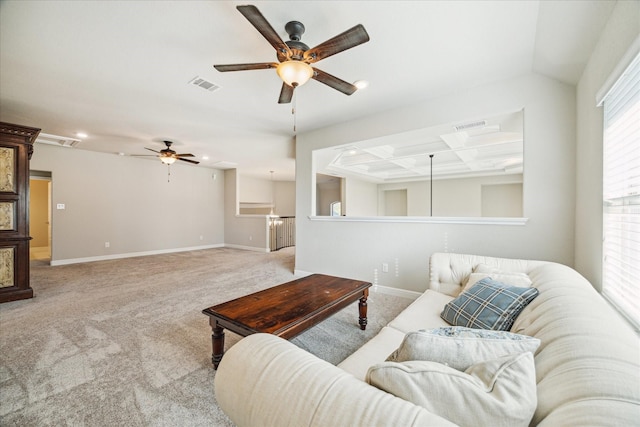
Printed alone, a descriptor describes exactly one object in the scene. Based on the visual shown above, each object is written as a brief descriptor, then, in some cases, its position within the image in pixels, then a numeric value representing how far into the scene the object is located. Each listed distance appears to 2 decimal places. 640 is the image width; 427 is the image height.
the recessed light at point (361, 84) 2.71
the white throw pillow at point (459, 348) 0.82
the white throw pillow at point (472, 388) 0.61
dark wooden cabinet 3.22
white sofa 0.55
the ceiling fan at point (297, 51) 1.62
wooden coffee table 1.64
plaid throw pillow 1.40
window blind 1.33
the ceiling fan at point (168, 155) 4.99
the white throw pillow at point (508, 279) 1.72
